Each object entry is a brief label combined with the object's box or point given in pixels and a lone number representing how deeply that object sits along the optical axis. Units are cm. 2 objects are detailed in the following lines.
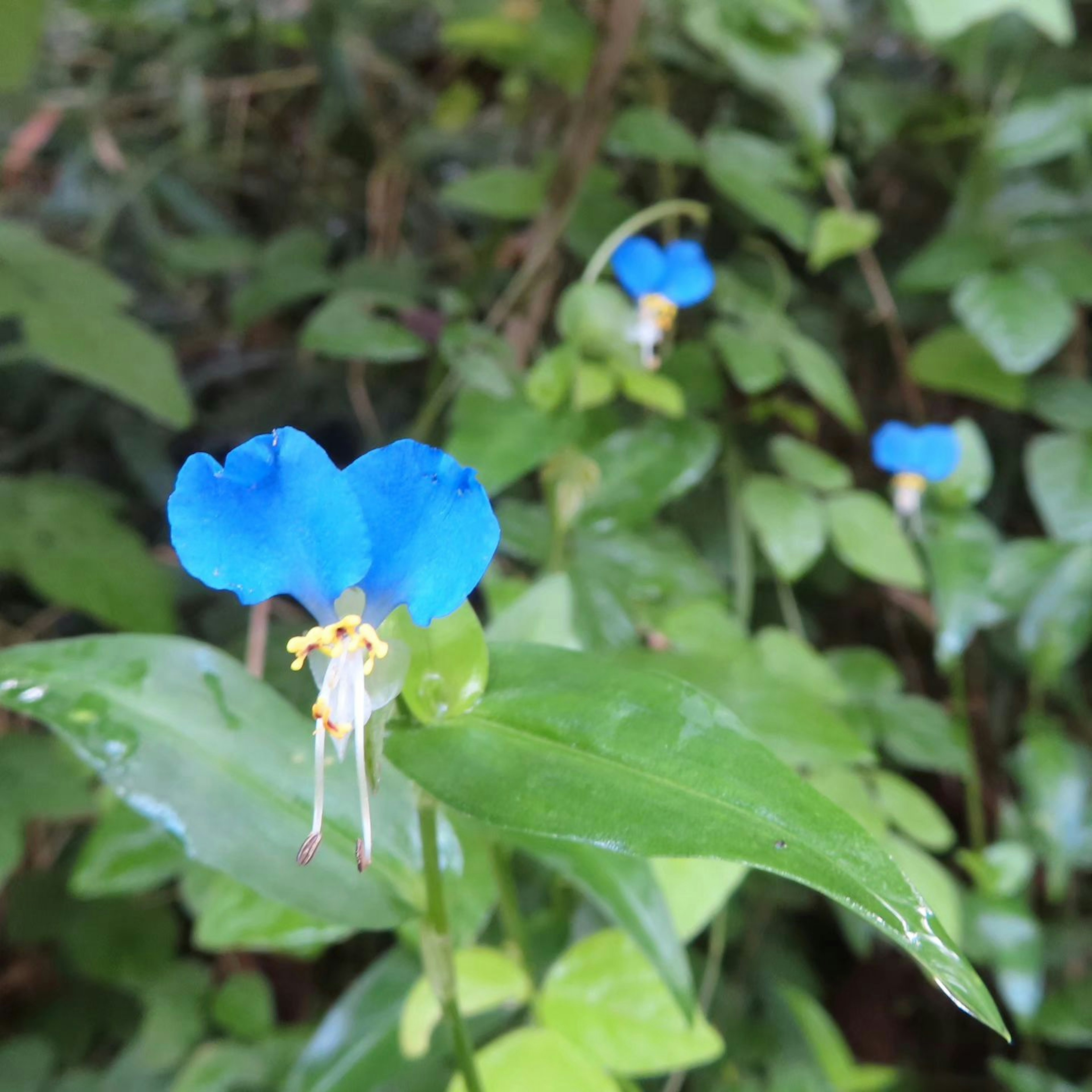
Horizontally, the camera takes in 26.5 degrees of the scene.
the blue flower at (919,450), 42
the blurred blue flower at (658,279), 41
